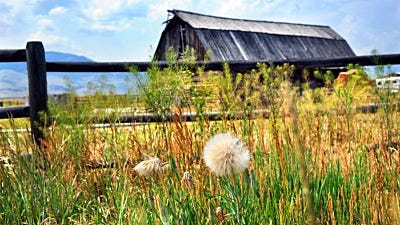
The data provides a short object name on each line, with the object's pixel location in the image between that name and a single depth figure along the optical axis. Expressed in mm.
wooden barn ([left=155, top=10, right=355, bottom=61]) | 23344
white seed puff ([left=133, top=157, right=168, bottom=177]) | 1526
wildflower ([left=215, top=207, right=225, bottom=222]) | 1293
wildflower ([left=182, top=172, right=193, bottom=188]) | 1432
